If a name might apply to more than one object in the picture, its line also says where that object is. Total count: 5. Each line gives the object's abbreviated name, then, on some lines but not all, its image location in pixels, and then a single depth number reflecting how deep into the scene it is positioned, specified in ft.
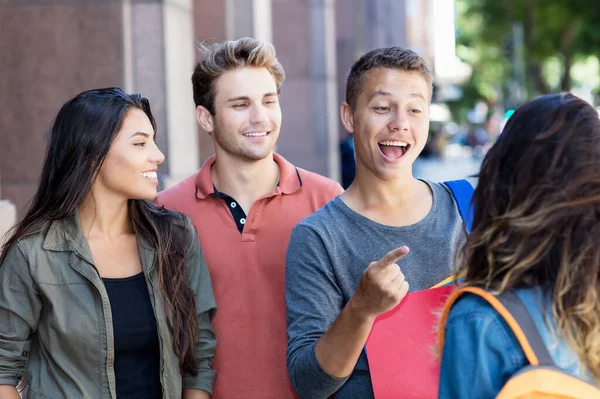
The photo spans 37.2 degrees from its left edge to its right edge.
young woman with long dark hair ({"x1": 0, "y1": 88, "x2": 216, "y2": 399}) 10.41
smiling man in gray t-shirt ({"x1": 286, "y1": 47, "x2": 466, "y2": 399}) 9.02
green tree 108.47
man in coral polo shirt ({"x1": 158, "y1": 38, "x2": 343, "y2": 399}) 11.75
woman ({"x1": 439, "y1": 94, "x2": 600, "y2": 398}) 6.40
